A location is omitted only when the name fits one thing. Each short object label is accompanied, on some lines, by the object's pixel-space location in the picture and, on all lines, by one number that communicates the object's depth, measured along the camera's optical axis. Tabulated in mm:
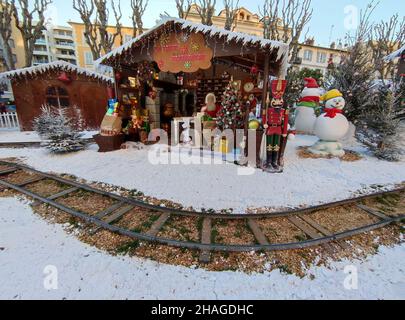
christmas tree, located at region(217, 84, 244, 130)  6910
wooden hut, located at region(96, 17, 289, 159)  5648
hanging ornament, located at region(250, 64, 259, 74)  6668
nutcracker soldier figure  5179
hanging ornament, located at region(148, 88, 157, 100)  8430
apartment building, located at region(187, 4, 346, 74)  24094
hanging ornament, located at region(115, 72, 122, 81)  7504
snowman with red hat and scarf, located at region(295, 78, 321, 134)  9102
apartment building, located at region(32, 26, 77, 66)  40062
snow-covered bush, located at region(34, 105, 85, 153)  6973
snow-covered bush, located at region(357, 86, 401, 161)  6445
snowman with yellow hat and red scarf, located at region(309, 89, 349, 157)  6383
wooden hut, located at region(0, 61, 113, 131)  10312
